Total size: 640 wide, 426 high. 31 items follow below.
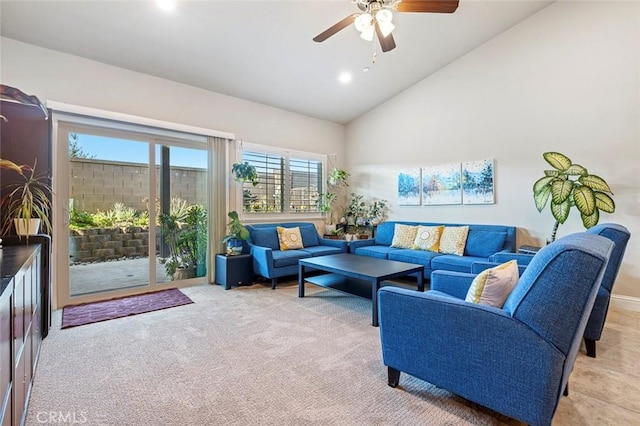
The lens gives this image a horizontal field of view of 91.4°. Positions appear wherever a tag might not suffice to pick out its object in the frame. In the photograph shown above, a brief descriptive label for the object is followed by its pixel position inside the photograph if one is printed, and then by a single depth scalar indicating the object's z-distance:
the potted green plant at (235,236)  4.54
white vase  2.53
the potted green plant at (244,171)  4.68
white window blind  5.20
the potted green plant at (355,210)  6.05
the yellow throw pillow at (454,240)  4.39
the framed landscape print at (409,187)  5.31
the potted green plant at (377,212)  5.81
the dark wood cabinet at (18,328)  1.19
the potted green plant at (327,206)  6.01
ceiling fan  2.38
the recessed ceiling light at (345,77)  4.66
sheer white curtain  4.64
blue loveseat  4.30
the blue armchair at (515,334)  1.33
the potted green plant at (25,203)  2.54
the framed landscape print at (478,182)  4.50
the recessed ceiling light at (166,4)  2.97
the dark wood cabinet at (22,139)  2.79
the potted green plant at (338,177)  5.91
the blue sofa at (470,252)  4.05
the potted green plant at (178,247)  4.37
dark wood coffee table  3.12
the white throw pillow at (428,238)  4.61
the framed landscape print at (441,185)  4.86
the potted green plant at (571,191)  3.34
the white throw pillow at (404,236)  4.90
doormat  3.17
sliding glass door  3.63
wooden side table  4.35
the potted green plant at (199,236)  4.65
